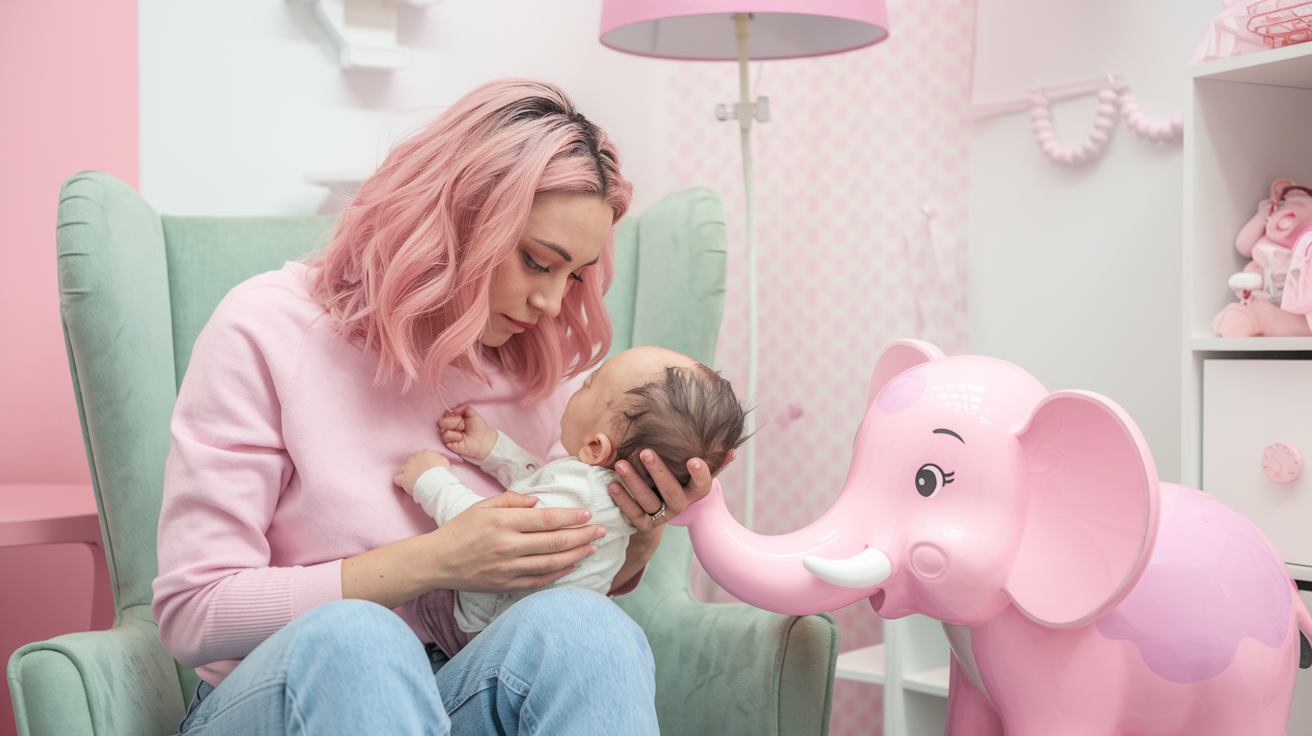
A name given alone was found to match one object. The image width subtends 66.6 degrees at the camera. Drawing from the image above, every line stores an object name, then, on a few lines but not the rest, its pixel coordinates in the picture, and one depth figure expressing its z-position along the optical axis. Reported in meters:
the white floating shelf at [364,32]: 1.62
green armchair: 0.95
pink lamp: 1.55
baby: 0.92
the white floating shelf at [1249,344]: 1.16
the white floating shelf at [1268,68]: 1.17
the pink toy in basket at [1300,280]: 1.16
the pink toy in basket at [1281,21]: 1.16
